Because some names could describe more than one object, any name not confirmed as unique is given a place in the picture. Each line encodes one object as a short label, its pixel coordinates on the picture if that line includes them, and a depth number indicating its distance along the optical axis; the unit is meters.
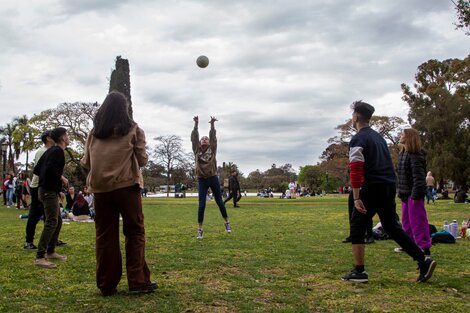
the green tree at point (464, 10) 10.09
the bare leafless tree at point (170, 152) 72.50
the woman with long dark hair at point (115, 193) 4.62
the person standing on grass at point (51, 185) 6.52
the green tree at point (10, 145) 74.12
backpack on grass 8.60
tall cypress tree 35.41
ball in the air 15.07
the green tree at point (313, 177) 96.19
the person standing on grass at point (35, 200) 7.25
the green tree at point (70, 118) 49.31
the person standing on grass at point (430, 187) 25.16
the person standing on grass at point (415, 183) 6.65
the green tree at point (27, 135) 50.84
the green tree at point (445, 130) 41.41
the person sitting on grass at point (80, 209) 15.02
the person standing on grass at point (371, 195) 5.29
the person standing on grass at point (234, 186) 24.11
